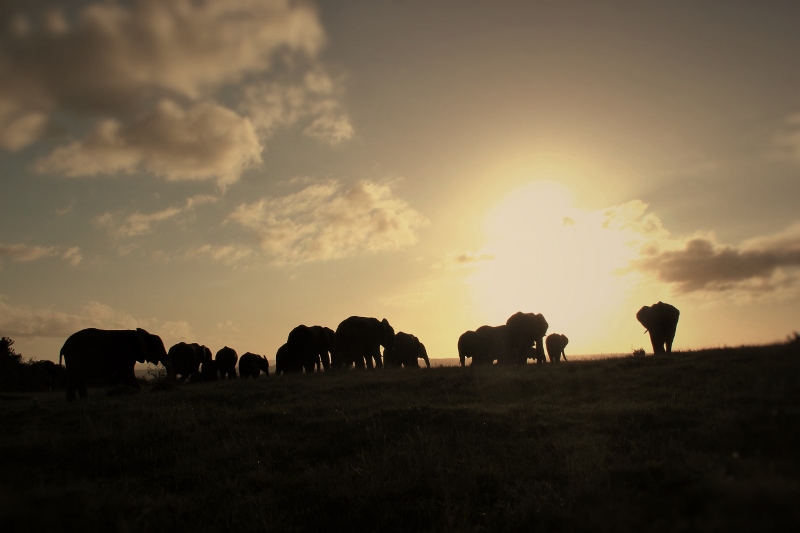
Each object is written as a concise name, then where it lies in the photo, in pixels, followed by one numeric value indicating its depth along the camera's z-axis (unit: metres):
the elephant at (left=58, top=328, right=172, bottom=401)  21.47
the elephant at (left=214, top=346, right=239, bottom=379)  37.59
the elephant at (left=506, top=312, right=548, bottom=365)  31.73
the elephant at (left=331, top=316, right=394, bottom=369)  33.12
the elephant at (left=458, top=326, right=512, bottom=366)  37.00
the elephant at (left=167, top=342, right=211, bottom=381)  38.53
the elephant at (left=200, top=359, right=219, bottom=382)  36.72
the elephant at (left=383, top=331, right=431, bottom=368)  39.97
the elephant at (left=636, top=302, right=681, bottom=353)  28.09
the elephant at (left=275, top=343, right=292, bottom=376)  35.97
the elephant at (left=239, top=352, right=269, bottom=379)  36.56
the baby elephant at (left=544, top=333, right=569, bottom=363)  42.56
